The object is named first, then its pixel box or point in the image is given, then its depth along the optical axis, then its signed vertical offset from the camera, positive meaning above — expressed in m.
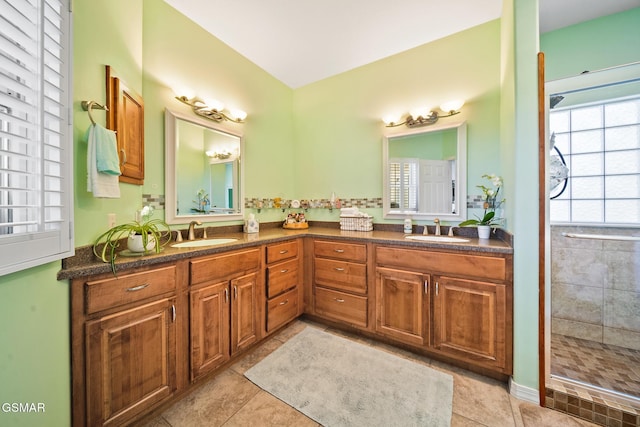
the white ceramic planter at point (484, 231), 1.91 -0.16
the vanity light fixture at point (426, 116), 2.23 +1.02
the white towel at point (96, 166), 1.13 +0.24
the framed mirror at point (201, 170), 1.91 +0.41
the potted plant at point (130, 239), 1.21 -0.15
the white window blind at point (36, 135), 0.74 +0.30
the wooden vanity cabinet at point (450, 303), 1.54 -0.69
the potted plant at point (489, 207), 1.91 +0.05
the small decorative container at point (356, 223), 2.56 -0.12
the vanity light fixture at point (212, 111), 2.08 +1.02
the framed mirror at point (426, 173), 2.24 +0.43
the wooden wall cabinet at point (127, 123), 1.34 +0.58
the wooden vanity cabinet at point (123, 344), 1.04 -0.67
